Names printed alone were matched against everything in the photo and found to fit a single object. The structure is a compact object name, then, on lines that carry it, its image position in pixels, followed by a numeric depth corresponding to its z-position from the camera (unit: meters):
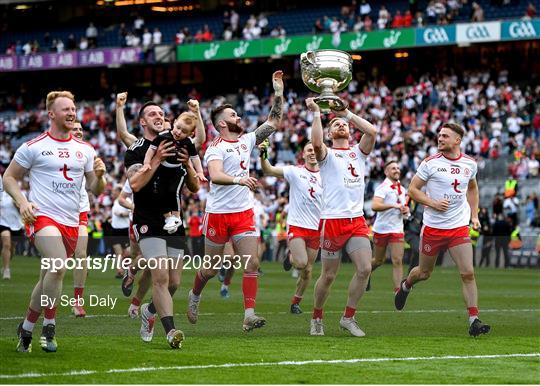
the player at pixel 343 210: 14.14
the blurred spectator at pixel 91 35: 61.28
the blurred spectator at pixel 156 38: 58.06
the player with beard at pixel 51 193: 11.69
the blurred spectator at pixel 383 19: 49.34
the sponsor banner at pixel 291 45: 48.56
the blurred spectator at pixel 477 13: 46.12
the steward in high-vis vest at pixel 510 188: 35.24
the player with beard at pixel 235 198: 14.30
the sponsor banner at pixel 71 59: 58.41
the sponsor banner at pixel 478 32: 45.41
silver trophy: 13.63
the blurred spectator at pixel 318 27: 51.31
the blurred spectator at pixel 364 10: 51.09
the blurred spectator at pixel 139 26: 60.03
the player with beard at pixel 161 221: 12.07
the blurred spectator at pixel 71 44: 61.94
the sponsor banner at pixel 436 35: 46.62
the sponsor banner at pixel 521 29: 44.31
